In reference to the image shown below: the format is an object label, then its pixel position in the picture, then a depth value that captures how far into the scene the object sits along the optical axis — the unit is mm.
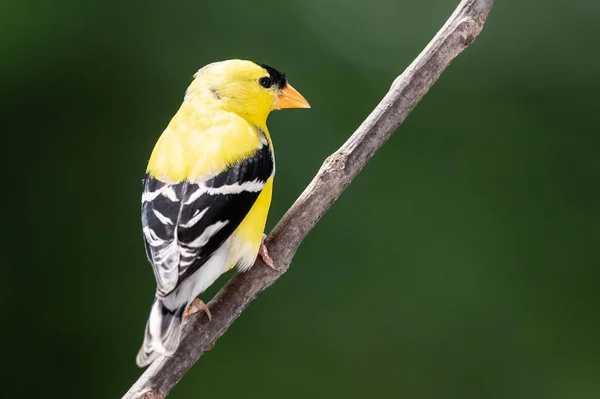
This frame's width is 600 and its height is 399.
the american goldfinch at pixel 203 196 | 5703
